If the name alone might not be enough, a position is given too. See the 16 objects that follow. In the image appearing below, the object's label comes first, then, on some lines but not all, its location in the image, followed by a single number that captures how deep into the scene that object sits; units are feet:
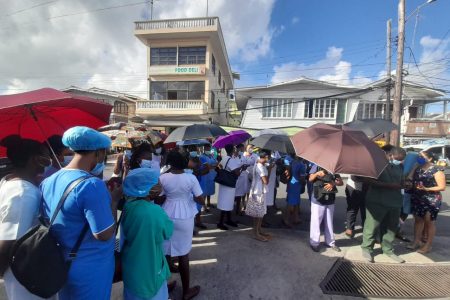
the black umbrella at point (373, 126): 16.70
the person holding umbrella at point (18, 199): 5.36
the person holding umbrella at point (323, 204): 13.91
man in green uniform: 12.96
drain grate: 10.77
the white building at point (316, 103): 56.54
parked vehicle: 37.92
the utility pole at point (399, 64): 33.14
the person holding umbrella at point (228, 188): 16.22
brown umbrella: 10.14
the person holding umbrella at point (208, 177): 17.12
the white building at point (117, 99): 76.59
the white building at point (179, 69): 60.44
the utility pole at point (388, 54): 43.55
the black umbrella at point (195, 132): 17.25
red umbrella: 6.57
